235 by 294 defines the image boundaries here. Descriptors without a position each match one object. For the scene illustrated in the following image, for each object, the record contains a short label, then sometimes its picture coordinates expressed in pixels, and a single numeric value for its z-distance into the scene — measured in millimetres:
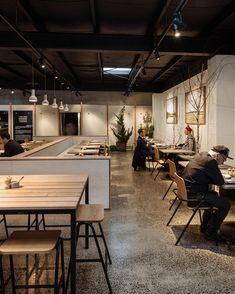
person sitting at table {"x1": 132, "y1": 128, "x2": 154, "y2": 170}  6625
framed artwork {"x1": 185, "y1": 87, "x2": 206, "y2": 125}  5625
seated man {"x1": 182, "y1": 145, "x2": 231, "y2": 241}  2662
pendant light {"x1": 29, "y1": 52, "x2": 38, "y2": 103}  5106
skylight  7678
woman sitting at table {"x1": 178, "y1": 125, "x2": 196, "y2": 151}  6086
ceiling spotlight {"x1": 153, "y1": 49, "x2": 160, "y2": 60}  4375
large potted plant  10850
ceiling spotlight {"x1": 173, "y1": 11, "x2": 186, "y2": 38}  3095
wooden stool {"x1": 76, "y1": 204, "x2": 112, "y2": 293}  1932
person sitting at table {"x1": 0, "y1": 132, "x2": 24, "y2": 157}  4254
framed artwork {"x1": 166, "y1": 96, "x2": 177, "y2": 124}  8043
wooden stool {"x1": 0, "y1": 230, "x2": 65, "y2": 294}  1555
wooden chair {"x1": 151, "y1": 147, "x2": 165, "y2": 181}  5666
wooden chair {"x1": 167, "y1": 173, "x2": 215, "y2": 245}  2713
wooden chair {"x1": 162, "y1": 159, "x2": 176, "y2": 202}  3670
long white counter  3435
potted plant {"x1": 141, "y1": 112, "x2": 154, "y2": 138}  10240
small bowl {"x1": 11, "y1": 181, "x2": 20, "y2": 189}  2072
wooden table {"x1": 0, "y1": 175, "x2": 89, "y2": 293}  1591
